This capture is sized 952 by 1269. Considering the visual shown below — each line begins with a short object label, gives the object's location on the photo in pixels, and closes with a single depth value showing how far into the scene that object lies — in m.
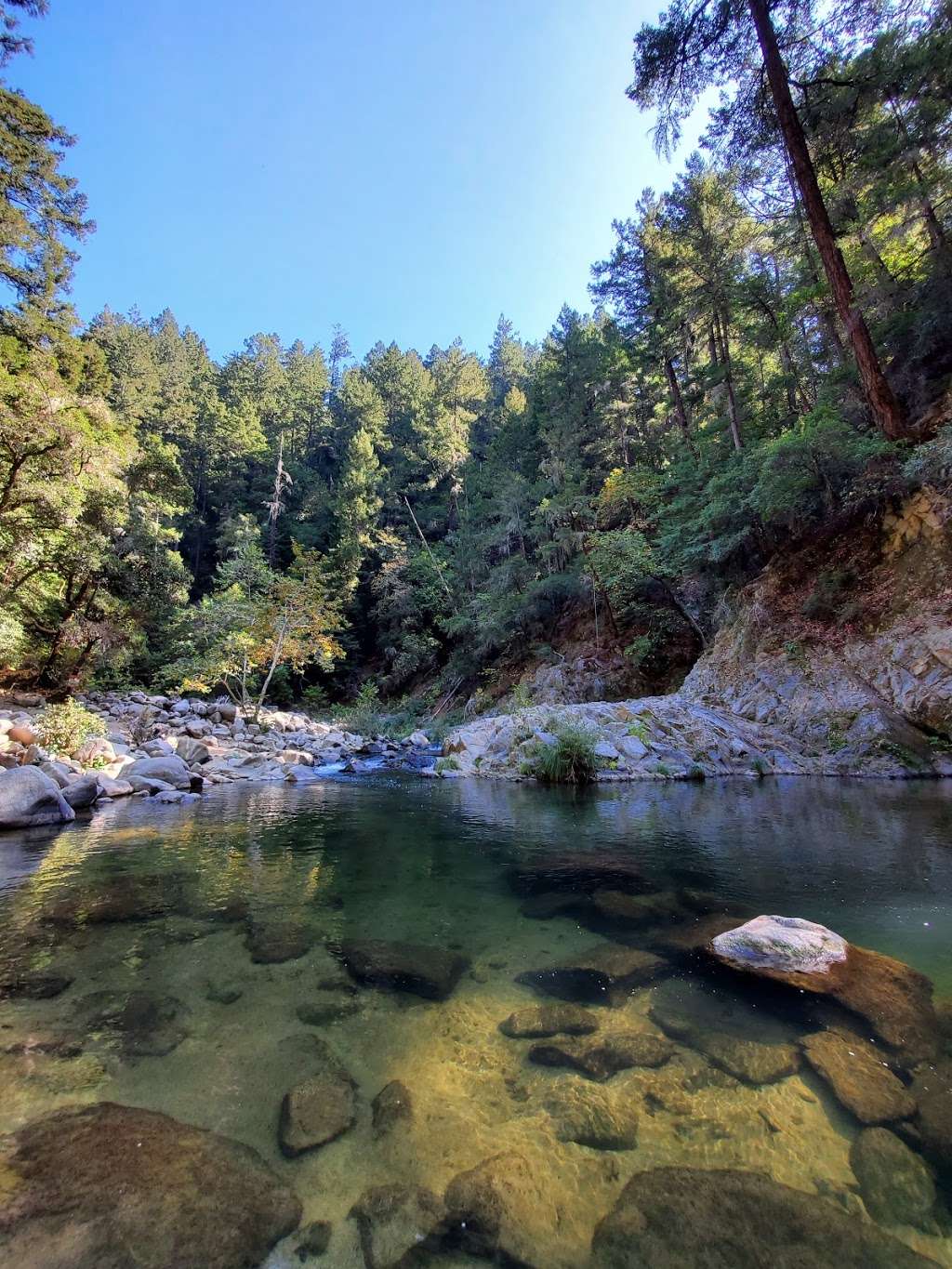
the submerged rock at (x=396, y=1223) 1.42
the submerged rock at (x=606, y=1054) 2.23
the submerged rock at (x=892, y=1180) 1.54
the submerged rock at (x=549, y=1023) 2.48
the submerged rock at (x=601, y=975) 2.80
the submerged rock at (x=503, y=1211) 1.45
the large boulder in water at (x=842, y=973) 2.40
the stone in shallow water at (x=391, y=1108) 1.94
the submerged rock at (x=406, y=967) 2.92
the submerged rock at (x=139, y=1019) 2.36
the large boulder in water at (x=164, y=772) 10.01
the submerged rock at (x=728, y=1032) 2.20
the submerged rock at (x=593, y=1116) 1.85
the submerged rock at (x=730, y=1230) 1.40
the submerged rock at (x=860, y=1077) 1.93
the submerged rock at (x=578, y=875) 4.50
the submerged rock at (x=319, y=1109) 1.86
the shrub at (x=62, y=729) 9.87
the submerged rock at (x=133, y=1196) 1.40
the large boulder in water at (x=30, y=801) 6.64
